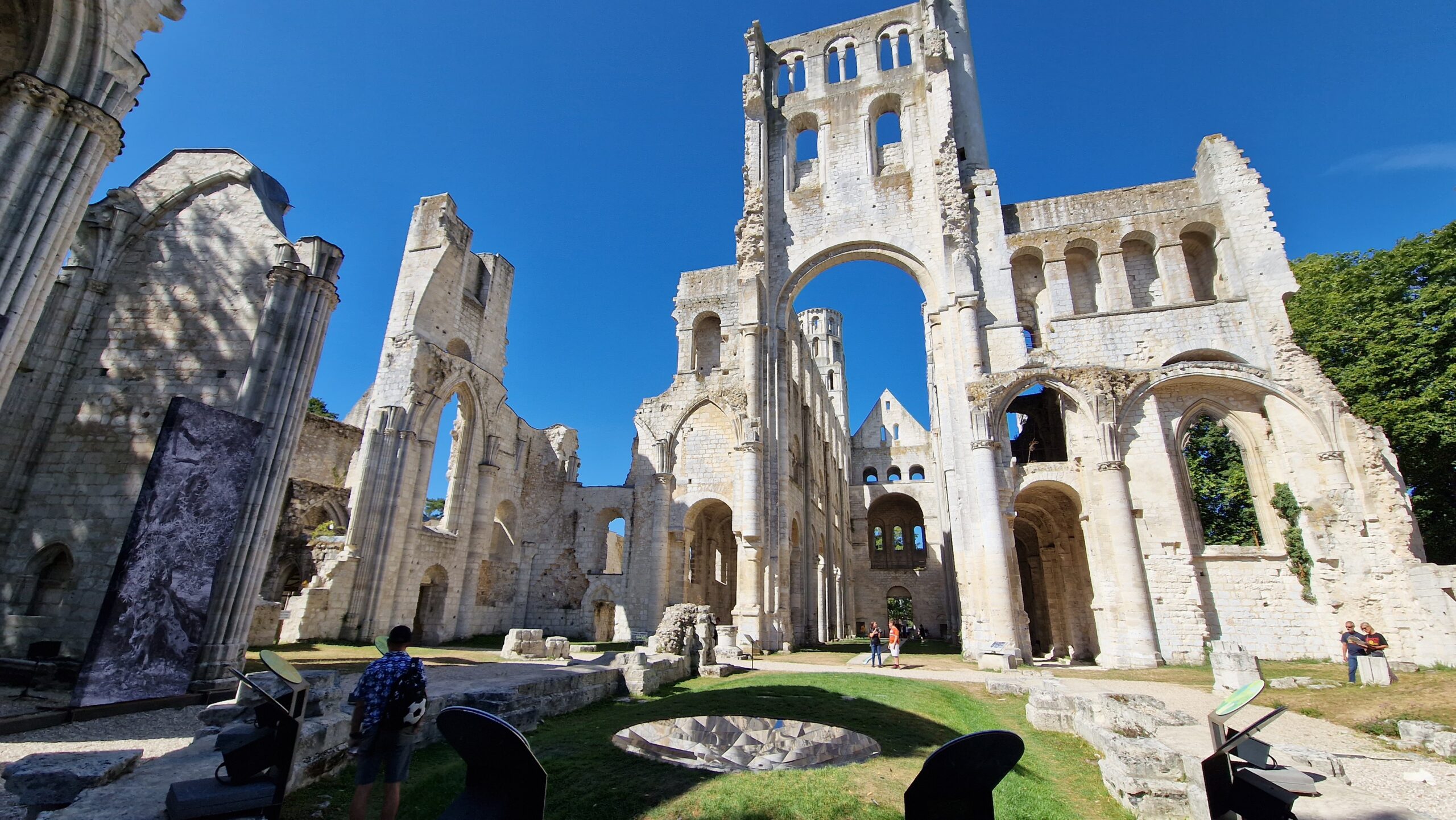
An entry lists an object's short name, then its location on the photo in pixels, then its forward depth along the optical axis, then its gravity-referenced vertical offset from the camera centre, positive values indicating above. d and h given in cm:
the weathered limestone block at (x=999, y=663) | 1338 -88
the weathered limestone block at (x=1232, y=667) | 983 -62
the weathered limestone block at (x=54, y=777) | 307 -85
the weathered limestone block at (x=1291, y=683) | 1030 -87
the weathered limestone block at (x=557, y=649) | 1315 -79
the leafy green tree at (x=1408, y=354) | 1548 +693
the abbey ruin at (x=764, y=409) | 859 +413
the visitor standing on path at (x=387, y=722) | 351 -63
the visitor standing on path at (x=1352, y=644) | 1041 -24
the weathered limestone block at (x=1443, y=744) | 589 -103
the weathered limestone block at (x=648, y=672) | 908 -88
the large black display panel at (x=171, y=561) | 627 +41
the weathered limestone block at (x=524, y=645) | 1324 -75
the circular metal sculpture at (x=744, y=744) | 490 -107
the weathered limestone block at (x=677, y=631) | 1177 -34
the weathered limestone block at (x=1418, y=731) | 630 -97
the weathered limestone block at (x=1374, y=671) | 1013 -65
